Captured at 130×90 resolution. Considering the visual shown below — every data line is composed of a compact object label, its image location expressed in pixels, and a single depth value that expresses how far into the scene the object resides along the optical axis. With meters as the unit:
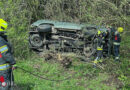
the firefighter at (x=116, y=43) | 7.84
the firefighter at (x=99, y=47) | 7.13
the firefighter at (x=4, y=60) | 3.77
